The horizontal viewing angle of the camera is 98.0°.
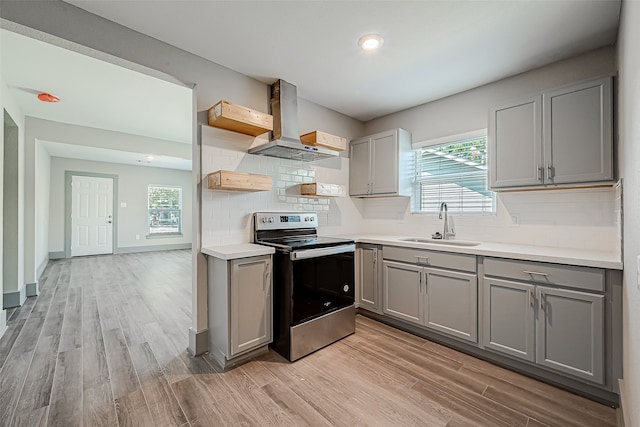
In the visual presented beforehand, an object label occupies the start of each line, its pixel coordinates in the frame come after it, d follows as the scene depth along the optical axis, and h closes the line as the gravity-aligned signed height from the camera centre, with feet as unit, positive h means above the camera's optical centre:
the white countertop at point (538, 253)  5.71 -0.95
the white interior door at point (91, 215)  22.29 -0.06
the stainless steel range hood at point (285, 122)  8.90 +3.06
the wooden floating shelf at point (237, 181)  7.36 +0.91
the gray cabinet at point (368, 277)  9.89 -2.34
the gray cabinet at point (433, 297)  7.63 -2.51
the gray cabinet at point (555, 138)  6.40 +1.93
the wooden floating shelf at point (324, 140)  9.54 +2.60
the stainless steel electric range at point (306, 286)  7.53 -2.13
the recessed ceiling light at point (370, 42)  6.82 +4.33
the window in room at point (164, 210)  26.07 +0.41
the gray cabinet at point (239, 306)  6.92 -2.41
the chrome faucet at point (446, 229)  9.87 -0.55
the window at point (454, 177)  9.53 +1.36
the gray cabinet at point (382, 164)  10.64 +1.98
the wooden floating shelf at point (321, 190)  9.82 +0.88
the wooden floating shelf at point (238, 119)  7.34 +2.63
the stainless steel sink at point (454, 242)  8.94 -0.95
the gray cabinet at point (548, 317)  5.77 -2.37
